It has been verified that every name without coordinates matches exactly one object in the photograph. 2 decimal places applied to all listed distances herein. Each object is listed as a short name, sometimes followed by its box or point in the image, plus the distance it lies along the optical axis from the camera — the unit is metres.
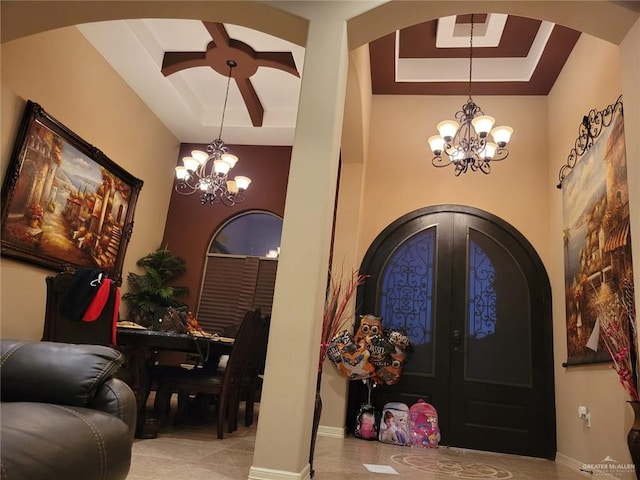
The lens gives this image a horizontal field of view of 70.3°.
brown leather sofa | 1.08
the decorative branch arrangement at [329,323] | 2.85
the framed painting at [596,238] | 3.22
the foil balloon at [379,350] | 4.33
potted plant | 6.29
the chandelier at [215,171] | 5.52
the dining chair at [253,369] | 4.20
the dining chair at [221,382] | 3.46
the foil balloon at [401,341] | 4.54
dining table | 3.24
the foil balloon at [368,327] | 4.54
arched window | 6.71
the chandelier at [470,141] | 4.02
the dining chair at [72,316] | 3.13
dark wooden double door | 4.52
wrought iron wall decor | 3.60
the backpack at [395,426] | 4.30
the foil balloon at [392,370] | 4.41
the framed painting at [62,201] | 4.42
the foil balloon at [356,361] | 4.29
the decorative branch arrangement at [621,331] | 2.83
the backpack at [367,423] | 4.39
